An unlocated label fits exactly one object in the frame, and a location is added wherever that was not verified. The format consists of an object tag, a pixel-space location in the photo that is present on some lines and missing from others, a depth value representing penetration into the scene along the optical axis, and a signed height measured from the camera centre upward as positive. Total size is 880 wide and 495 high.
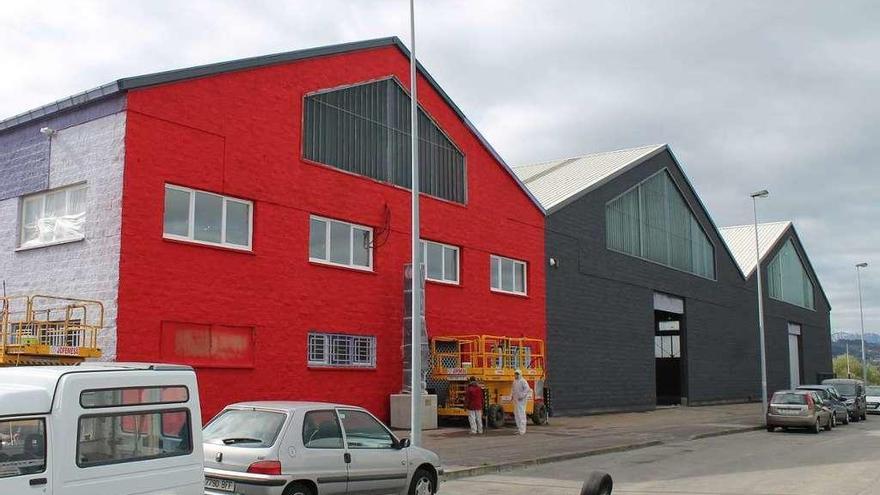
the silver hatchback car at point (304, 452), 9.16 -1.20
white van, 6.23 -0.65
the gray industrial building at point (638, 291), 30.75 +2.44
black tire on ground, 8.37 -1.37
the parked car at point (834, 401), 29.19 -1.97
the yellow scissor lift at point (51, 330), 13.48 +0.36
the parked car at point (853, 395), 33.19 -1.99
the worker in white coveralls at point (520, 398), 22.33 -1.36
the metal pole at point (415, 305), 14.71 +0.77
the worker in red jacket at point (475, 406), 21.56 -1.51
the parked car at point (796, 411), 25.92 -2.03
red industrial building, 16.91 +3.03
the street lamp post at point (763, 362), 31.91 -0.64
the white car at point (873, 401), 38.78 -2.56
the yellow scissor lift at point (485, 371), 23.20 -0.66
